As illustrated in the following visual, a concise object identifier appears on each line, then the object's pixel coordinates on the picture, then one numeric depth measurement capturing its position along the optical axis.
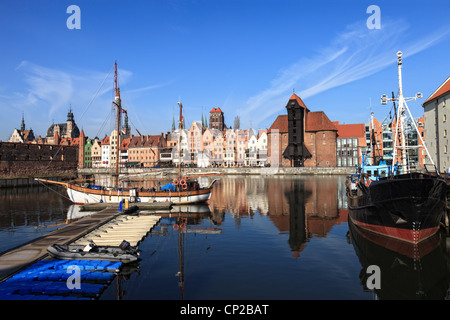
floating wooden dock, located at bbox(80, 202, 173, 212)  37.53
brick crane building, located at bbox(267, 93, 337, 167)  111.69
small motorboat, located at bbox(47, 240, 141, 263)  16.75
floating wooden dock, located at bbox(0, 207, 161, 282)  15.82
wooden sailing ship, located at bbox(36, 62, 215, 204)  40.91
